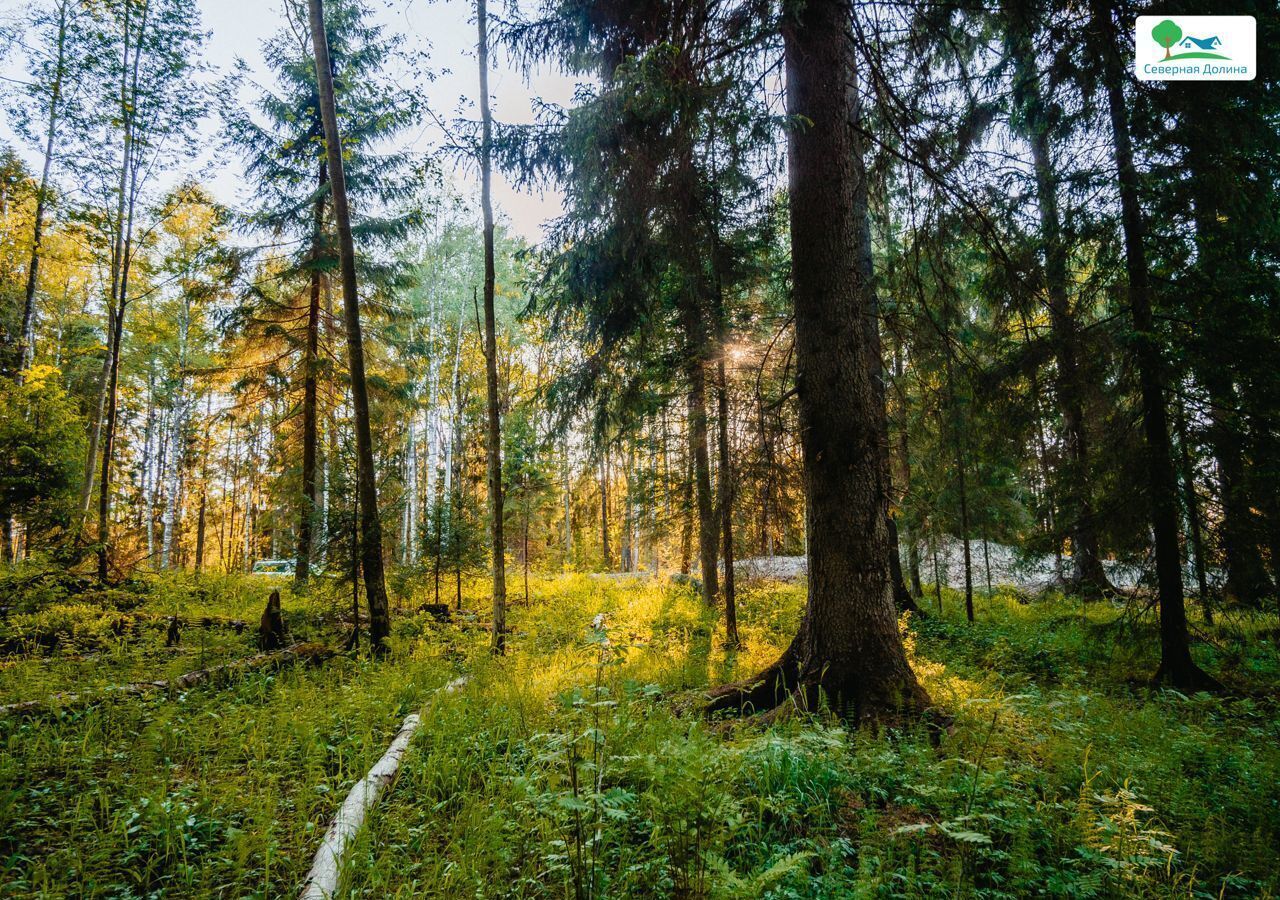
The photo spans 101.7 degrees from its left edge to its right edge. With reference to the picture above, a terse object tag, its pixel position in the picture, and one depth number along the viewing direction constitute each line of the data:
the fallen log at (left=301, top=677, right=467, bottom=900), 2.45
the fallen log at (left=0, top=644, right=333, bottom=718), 4.56
